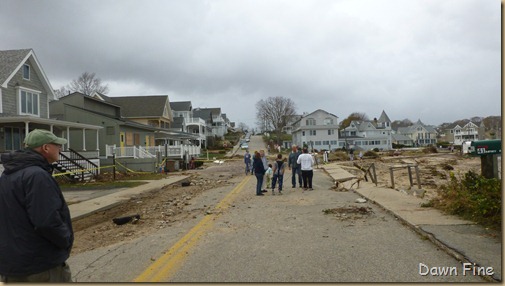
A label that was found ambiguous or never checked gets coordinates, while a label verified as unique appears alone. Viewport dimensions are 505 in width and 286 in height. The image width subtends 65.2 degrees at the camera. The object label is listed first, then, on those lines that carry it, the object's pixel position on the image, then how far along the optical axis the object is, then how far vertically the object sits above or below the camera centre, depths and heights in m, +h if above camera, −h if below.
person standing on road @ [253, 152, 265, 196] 15.03 -1.04
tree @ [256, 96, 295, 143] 104.81 +8.79
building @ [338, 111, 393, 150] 100.12 +1.85
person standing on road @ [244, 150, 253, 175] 28.41 -1.13
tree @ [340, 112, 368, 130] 141.20 +9.41
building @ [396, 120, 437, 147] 138.88 +2.67
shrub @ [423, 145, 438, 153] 73.62 -1.83
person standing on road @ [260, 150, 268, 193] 17.80 -0.78
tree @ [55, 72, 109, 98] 71.56 +11.46
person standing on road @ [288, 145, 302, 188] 17.88 -0.92
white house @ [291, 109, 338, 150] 89.31 +3.04
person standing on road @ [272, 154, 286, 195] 15.85 -1.03
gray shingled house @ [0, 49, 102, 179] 23.56 +3.05
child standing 17.38 -1.33
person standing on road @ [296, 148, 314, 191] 16.62 -1.00
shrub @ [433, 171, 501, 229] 7.43 -1.27
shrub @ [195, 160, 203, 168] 42.03 -1.80
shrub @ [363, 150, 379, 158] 58.49 -1.97
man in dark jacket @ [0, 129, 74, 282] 3.13 -0.56
